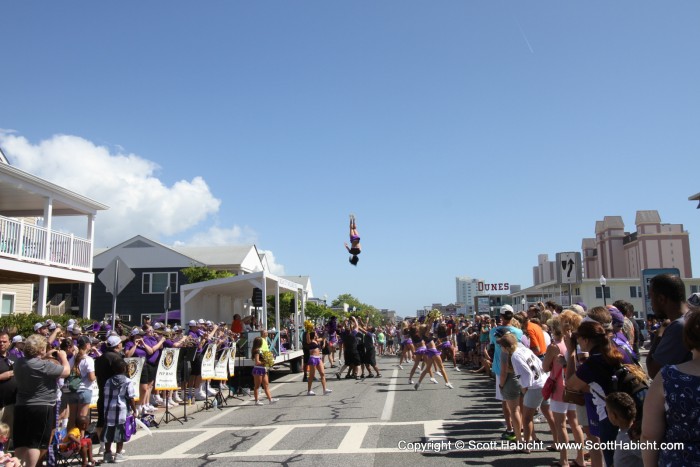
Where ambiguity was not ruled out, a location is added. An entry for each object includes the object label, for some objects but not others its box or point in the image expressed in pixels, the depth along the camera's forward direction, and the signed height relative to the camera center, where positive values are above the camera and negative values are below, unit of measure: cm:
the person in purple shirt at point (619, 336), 499 -27
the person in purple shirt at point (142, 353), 1028 -63
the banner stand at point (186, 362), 1105 -92
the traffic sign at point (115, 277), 1088 +83
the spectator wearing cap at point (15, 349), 753 -41
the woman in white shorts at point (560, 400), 613 -99
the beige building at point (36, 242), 1697 +257
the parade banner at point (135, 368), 886 -78
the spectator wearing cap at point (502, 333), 783 -38
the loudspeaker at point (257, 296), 1864 +67
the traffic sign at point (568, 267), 1248 +98
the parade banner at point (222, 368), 1238 -111
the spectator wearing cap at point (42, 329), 962 -14
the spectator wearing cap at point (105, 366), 772 -63
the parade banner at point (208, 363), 1183 -94
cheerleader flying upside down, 1977 +248
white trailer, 1805 +75
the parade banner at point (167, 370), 1033 -96
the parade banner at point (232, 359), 1338 -100
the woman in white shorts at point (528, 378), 700 -83
